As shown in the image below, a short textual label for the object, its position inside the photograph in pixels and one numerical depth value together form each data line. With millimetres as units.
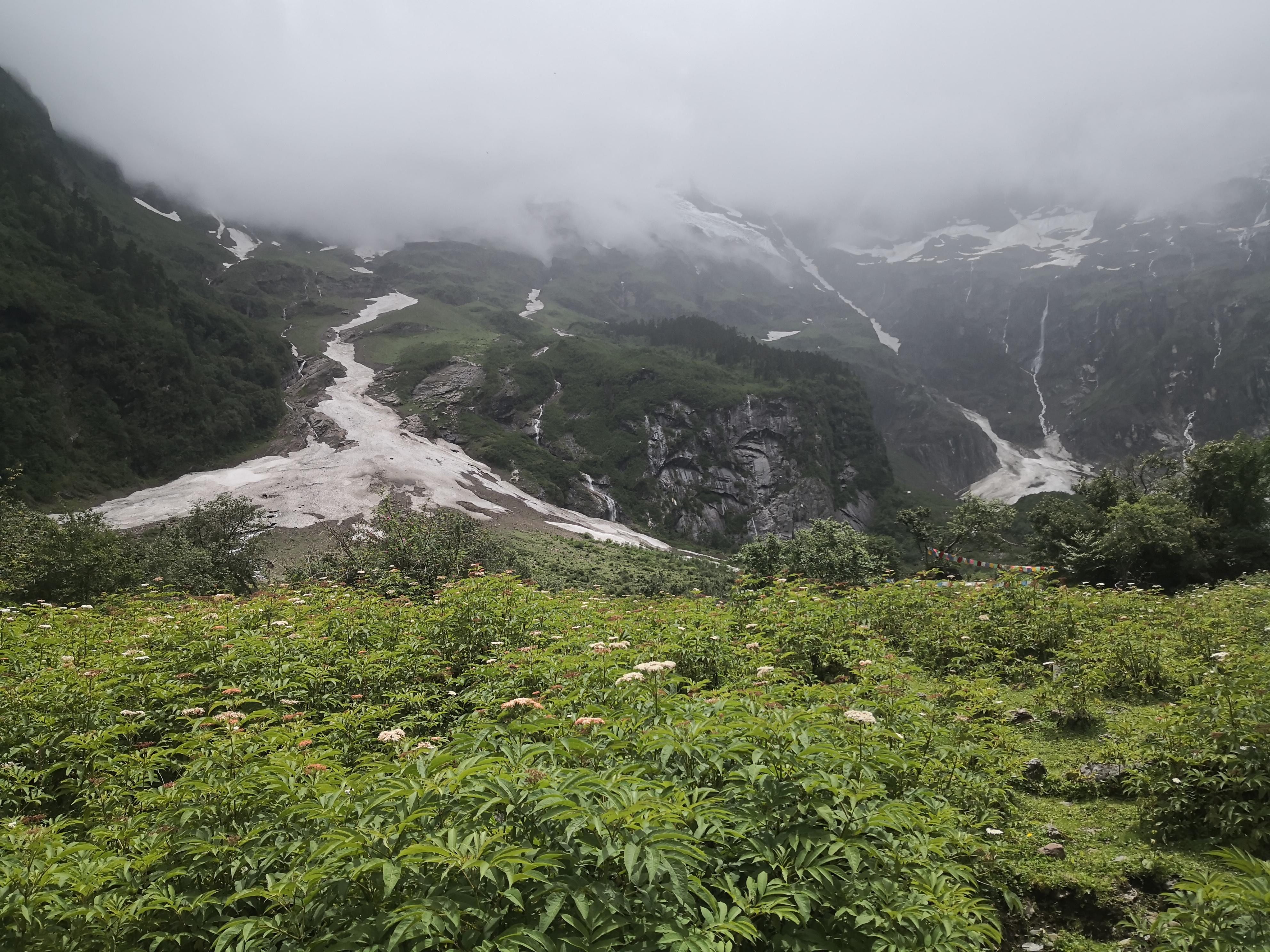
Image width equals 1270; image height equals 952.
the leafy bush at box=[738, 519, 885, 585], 35875
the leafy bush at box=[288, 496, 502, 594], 25047
